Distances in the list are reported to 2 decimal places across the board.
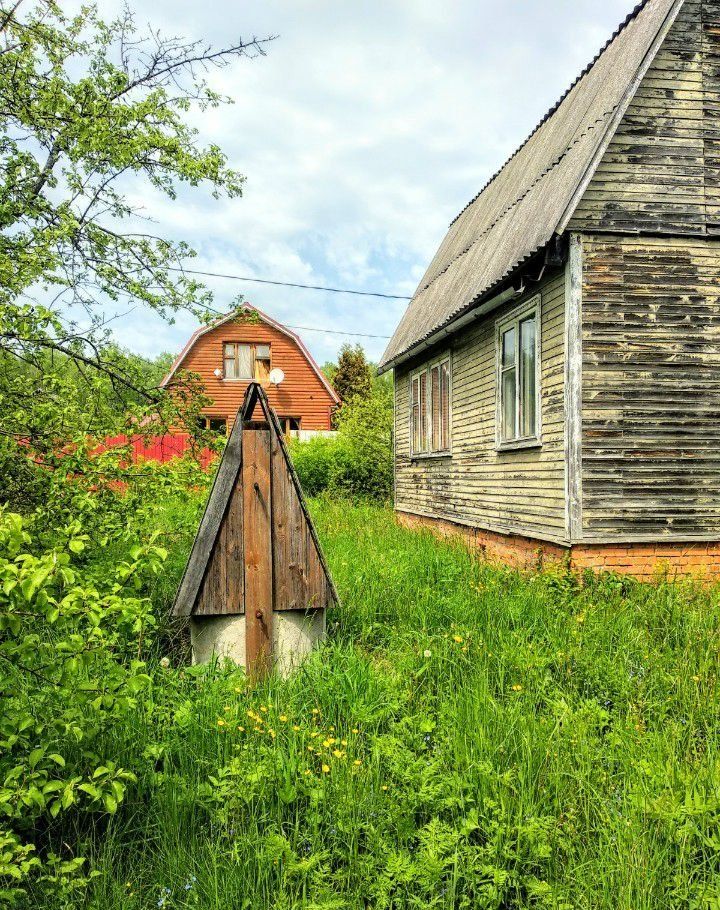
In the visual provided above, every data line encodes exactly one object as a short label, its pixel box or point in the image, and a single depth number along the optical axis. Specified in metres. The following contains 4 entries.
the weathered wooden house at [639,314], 7.81
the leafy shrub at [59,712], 2.37
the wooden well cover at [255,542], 4.83
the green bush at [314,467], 21.89
